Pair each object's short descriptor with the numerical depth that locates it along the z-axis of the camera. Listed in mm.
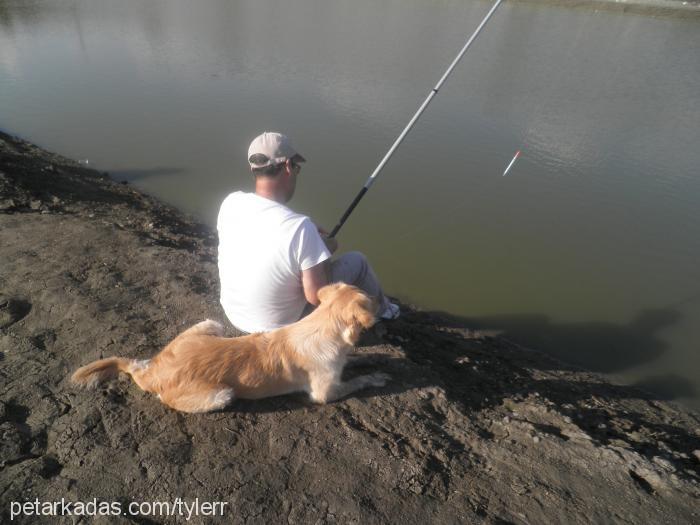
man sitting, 2734
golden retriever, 2725
